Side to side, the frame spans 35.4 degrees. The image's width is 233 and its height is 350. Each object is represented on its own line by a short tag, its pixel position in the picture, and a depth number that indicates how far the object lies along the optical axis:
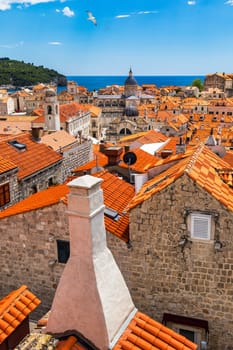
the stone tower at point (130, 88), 128.50
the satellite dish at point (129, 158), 17.12
